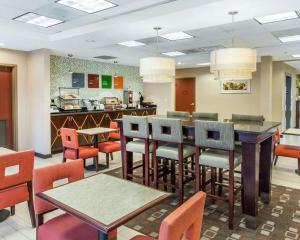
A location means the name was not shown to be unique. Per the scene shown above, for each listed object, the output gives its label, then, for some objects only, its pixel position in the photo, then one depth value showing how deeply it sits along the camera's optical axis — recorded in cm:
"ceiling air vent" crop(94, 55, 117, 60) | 768
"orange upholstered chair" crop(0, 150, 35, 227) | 268
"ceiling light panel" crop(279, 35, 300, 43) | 530
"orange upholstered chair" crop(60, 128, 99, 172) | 473
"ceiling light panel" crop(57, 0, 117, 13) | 359
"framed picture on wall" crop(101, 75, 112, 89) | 892
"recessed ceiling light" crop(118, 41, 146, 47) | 576
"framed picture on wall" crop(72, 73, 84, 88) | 803
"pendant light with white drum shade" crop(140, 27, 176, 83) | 429
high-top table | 289
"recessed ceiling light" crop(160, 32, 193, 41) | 503
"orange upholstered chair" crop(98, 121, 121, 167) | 524
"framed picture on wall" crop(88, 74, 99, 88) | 849
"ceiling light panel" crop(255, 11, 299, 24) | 392
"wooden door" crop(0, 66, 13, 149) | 634
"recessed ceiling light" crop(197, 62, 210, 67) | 925
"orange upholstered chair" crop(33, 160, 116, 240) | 187
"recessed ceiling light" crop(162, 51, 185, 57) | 704
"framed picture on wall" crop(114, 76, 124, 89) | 937
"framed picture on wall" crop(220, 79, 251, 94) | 924
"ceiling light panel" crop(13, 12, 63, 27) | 408
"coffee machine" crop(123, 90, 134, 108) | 976
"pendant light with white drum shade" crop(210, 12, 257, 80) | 374
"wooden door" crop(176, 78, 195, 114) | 1067
